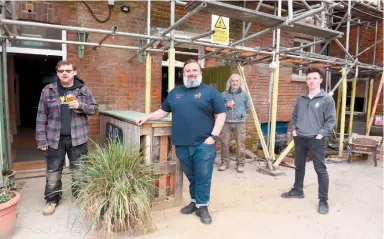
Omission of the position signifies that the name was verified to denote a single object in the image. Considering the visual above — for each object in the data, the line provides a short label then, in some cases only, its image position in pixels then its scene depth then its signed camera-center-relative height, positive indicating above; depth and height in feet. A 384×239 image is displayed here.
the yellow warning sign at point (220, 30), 15.34 +3.44
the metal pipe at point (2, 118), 14.35 -1.53
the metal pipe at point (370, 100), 27.27 -0.40
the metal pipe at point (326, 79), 26.88 +1.57
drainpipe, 14.87 -1.06
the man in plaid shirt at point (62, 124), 11.36 -1.43
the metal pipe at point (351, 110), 25.36 -1.30
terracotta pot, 9.32 -4.31
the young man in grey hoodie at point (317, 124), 12.52 -1.30
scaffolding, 11.86 +2.65
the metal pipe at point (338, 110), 26.81 -1.44
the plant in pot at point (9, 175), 13.04 -4.14
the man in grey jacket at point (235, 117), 18.08 -1.52
